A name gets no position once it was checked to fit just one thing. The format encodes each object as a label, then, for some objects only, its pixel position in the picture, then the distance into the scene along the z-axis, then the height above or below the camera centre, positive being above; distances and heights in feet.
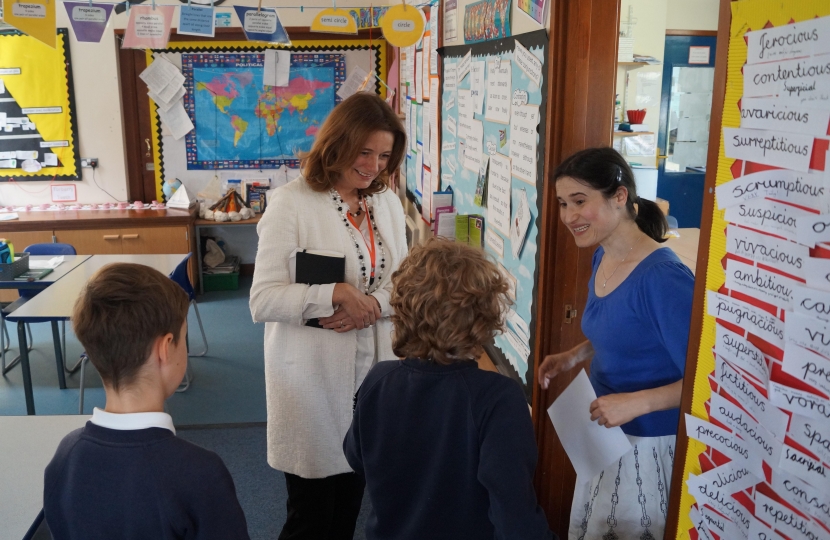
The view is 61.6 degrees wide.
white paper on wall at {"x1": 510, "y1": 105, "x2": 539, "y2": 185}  6.36 -0.24
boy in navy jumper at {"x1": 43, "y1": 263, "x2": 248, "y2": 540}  3.59 -1.75
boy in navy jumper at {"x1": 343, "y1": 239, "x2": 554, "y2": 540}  3.87 -1.71
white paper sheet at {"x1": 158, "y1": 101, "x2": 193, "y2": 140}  18.83 -0.18
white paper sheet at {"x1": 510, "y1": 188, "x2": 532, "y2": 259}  6.71 -1.05
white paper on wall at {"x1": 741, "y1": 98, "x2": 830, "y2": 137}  2.81 +0.00
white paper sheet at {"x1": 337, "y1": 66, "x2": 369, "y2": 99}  18.76 +0.89
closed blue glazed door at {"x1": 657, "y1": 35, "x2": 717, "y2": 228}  20.26 -0.15
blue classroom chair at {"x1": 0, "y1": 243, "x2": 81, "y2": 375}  13.89 -2.74
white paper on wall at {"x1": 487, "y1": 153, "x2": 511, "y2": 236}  7.35 -0.83
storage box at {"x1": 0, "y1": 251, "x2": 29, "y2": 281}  11.79 -2.61
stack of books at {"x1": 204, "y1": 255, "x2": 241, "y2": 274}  19.19 -4.15
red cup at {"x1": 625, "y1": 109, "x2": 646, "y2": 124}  17.45 +0.04
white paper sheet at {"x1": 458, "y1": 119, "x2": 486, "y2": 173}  8.37 -0.36
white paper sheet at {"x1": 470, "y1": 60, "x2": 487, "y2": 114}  8.20 +0.38
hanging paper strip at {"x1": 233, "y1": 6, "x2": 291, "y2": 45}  11.01 +1.41
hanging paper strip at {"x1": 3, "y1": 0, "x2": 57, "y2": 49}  8.63 +1.17
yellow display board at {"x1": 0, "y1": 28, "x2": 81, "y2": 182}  17.80 +0.03
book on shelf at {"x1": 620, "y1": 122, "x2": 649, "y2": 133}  16.93 -0.26
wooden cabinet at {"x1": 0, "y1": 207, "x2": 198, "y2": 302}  16.90 -2.84
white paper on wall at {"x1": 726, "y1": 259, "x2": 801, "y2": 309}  3.07 -0.75
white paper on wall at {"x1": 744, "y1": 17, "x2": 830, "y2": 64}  2.76 +0.32
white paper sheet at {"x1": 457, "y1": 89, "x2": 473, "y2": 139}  8.92 +0.03
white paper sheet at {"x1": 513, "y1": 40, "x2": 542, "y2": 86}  6.11 +0.47
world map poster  18.88 +0.17
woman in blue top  5.05 -1.57
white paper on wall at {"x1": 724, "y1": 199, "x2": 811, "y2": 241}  3.00 -0.44
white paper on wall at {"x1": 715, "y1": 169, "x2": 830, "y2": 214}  2.84 -0.31
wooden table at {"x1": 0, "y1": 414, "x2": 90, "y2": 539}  5.05 -2.85
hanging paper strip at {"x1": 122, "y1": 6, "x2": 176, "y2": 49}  10.53 +1.26
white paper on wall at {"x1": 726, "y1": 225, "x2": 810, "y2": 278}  2.98 -0.59
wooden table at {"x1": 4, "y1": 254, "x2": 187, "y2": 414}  10.24 -2.87
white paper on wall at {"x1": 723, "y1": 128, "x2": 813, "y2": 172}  2.91 -0.13
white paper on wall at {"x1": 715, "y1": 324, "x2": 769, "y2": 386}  3.27 -1.13
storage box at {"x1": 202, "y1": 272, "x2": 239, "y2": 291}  19.15 -4.54
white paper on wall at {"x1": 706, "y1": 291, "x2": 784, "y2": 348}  3.16 -0.94
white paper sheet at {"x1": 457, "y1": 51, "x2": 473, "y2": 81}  8.90 +0.64
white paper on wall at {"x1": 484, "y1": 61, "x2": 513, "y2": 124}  7.17 +0.25
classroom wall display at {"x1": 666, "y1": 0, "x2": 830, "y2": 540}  2.86 -0.79
